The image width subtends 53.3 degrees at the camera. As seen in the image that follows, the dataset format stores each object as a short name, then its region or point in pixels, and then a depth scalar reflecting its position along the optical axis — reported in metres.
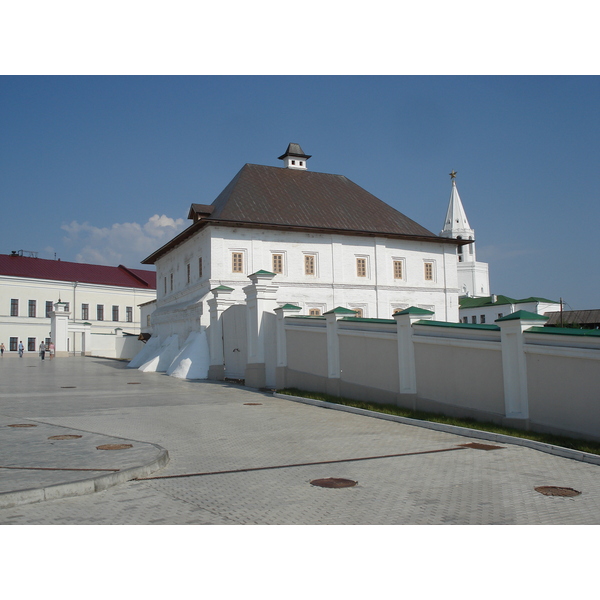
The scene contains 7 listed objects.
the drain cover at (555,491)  5.96
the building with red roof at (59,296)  59.16
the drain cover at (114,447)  7.64
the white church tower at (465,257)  94.84
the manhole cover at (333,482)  6.24
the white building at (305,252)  30.30
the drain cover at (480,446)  8.38
